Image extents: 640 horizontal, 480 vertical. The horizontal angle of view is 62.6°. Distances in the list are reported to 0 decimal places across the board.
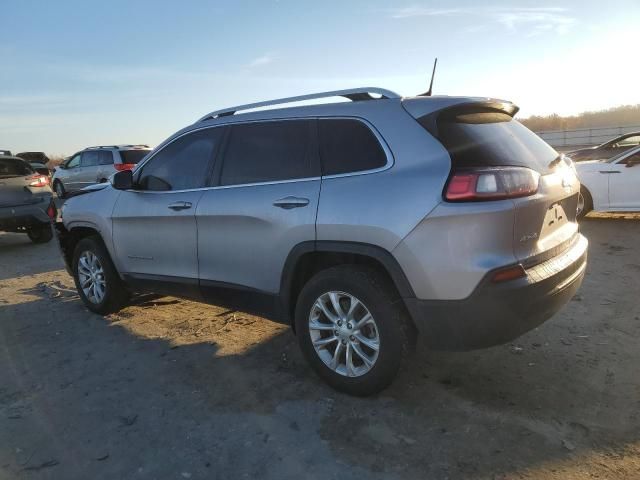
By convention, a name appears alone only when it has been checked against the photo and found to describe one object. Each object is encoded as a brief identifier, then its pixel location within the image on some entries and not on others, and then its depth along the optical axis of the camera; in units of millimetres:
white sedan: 8609
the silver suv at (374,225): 2766
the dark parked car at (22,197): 8891
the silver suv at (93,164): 15898
